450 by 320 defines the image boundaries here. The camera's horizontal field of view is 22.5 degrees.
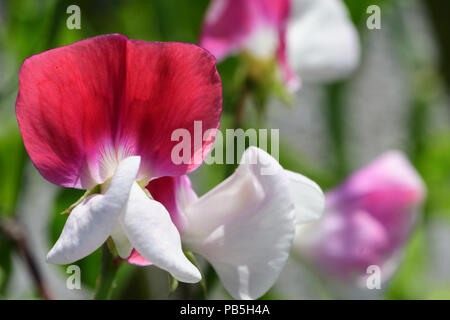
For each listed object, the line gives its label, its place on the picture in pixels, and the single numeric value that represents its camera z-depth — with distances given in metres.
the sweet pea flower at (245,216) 0.19
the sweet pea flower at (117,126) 0.17
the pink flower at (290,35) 0.26
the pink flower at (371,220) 0.25
